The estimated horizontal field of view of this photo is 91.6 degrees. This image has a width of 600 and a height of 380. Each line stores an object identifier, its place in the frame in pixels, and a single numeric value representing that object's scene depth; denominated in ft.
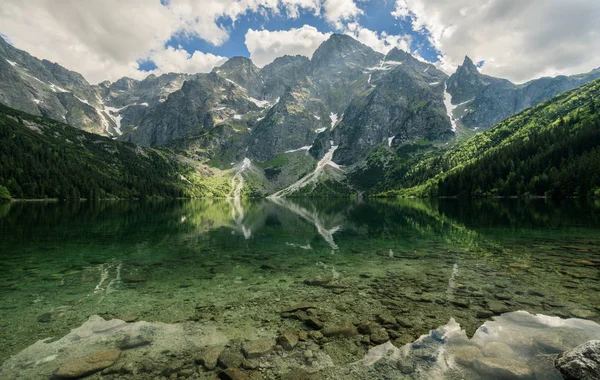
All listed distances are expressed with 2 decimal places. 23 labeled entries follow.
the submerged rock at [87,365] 31.14
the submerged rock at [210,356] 33.24
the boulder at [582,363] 27.09
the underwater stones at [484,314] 44.72
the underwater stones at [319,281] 65.04
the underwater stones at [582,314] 43.24
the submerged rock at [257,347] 35.58
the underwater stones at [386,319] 43.80
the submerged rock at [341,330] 40.91
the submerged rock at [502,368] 29.07
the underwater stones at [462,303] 49.38
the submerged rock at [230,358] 33.32
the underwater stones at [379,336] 38.58
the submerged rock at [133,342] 37.83
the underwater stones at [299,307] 49.70
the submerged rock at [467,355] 32.58
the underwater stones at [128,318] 46.19
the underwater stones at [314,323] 43.21
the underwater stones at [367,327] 41.17
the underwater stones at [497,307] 46.30
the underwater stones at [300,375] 31.07
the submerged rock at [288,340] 37.70
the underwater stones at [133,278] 68.39
